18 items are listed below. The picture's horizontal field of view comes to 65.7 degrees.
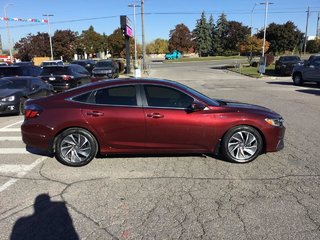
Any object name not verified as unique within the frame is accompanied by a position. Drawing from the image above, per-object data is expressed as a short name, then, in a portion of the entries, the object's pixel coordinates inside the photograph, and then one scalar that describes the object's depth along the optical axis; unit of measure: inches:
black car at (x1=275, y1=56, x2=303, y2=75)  897.7
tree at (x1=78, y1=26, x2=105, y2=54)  2953.2
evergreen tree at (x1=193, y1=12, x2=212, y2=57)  2906.6
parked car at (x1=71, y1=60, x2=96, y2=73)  1042.0
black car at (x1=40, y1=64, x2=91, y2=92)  495.2
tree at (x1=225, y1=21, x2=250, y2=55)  2711.8
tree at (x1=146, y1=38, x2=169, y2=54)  4254.8
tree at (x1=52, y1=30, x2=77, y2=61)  2296.3
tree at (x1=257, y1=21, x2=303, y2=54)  2289.9
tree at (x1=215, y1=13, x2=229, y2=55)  2879.0
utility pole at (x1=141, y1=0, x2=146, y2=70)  1146.5
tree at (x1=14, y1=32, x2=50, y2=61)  2249.8
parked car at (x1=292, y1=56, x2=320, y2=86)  600.4
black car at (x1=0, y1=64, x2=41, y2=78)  493.9
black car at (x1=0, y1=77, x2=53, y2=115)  332.7
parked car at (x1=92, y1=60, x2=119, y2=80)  806.8
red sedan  168.3
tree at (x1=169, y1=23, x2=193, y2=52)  2953.2
